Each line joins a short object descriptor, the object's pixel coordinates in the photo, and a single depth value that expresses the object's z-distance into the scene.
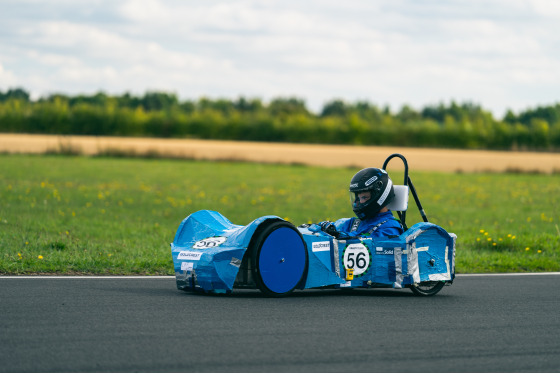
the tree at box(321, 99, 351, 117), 136.38
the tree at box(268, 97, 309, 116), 125.46
